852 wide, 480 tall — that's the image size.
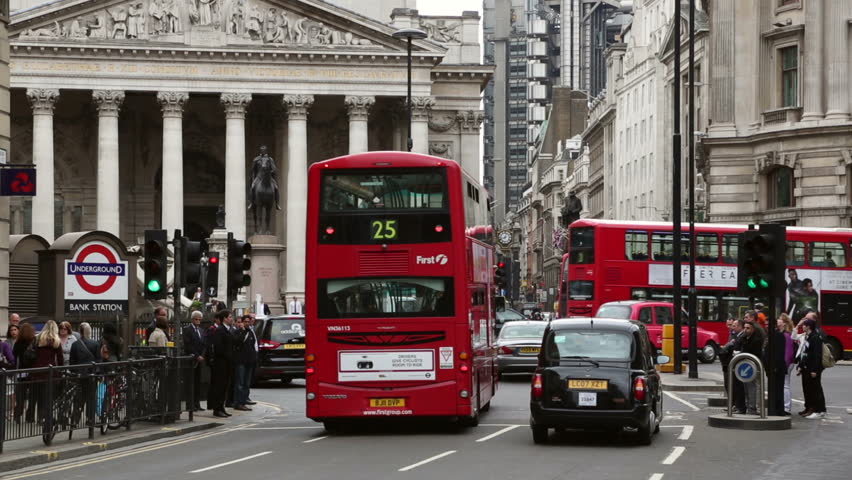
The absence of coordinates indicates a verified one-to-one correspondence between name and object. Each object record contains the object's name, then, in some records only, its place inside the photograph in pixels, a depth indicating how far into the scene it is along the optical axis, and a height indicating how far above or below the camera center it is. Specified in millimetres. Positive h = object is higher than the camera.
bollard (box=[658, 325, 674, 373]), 39656 -2629
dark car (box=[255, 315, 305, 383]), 36188 -2433
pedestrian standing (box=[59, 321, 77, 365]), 24469 -1566
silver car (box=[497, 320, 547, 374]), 37344 -2618
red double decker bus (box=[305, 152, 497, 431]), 23125 -880
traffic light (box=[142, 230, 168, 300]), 24672 -479
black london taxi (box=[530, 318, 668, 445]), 20422 -1805
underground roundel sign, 26469 -710
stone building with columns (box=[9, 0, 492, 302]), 72688 +6762
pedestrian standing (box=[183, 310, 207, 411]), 27422 -1774
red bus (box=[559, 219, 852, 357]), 46688 -886
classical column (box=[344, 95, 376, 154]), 75062 +5661
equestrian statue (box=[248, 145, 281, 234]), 53469 +1679
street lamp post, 46844 +6004
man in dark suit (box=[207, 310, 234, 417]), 27156 -2136
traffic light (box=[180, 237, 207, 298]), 25797 -408
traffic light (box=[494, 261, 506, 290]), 33094 -753
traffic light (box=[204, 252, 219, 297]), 30359 -617
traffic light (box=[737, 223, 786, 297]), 24156 -303
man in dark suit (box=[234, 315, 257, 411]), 28500 -2195
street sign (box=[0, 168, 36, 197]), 24031 +859
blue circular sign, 23906 -1964
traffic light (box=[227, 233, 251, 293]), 27750 -465
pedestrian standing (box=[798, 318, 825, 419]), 25938 -2150
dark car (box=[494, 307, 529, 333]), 53812 -2609
